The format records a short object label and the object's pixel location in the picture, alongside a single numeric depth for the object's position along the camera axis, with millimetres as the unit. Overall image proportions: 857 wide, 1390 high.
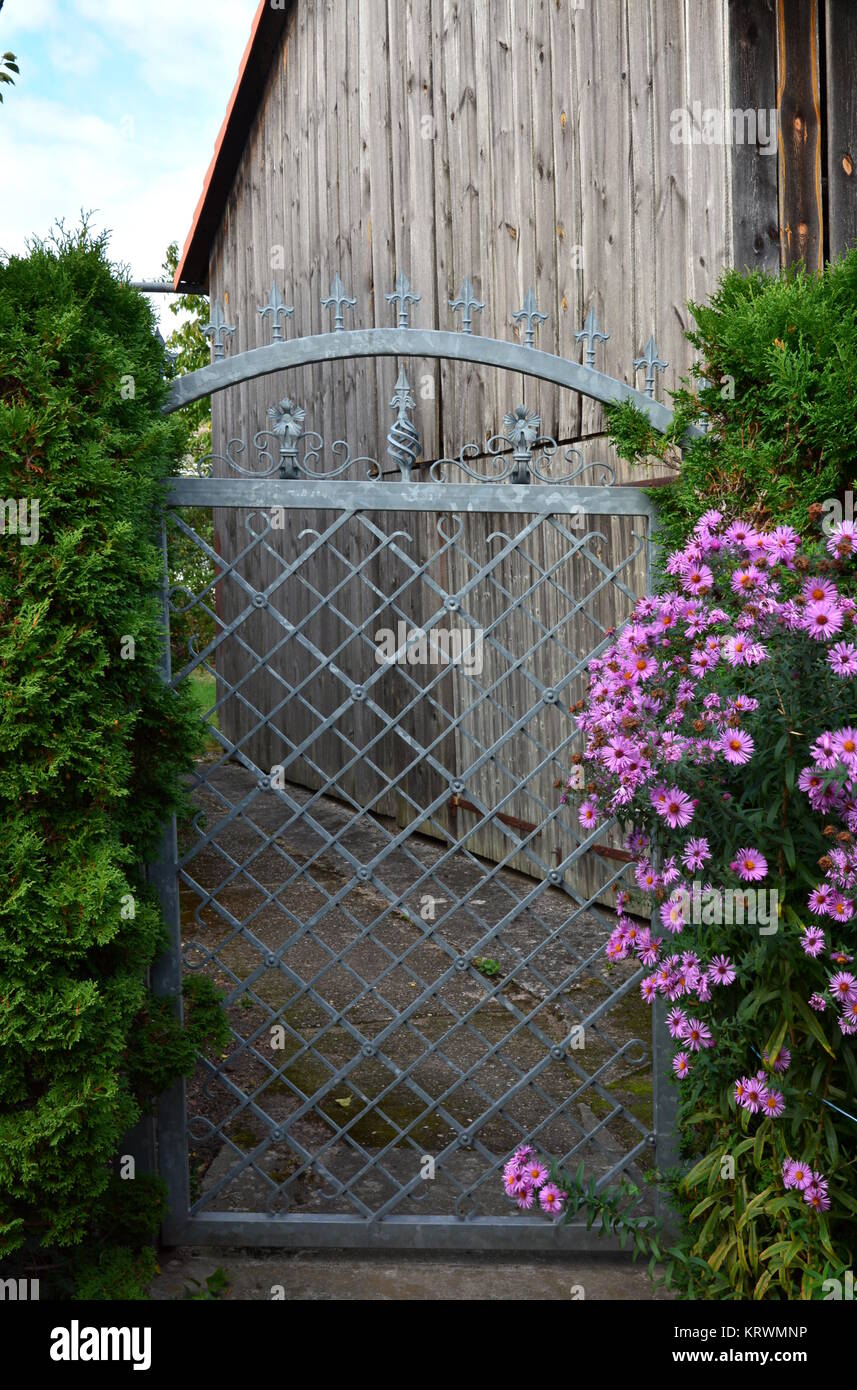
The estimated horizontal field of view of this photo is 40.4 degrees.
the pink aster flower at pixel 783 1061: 2529
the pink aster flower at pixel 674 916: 2525
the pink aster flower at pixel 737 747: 2410
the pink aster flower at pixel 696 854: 2545
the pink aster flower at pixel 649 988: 2803
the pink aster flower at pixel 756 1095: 2559
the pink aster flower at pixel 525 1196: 3025
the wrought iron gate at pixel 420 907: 3232
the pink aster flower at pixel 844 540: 2594
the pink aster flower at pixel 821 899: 2393
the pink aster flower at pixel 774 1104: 2549
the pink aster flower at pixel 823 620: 2412
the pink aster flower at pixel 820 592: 2467
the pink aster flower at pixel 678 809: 2539
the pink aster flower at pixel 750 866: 2459
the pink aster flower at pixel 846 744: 2309
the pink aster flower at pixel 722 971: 2580
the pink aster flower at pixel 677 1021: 2705
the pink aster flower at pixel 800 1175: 2512
